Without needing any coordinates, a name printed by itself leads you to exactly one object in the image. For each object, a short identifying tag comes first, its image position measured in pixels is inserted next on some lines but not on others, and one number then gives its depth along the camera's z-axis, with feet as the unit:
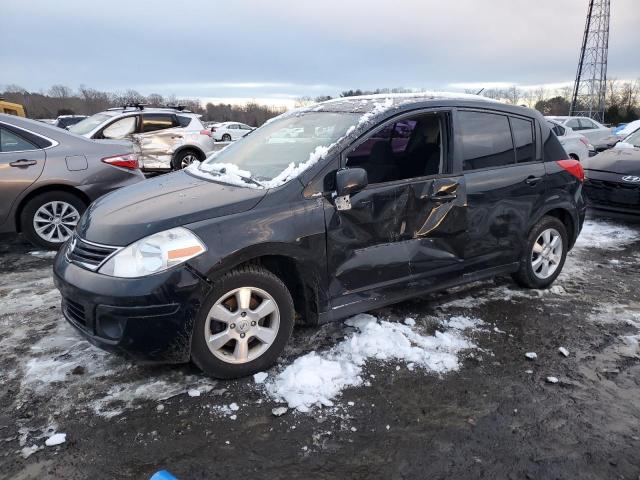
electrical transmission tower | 130.21
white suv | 35.86
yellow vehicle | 44.84
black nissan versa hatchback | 9.29
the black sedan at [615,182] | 22.84
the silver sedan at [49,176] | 17.88
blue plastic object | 6.44
